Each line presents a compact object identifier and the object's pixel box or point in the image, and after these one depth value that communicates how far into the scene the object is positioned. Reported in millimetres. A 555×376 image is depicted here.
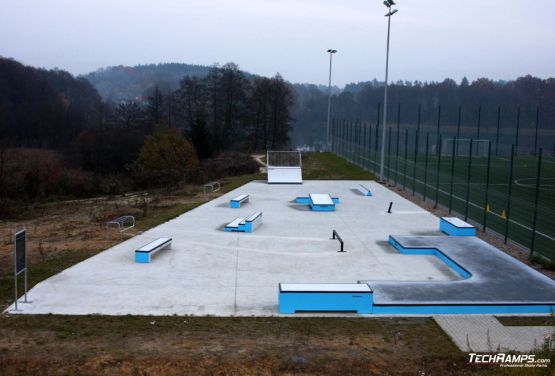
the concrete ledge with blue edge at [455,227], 18312
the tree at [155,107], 69000
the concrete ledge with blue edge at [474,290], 11094
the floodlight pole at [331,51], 51594
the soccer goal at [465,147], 68356
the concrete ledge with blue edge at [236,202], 24062
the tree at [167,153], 44969
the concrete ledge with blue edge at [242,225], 18781
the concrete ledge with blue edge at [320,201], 23609
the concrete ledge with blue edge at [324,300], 10906
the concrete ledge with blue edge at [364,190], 28859
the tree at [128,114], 67938
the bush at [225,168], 38656
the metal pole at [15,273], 10453
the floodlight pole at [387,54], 29953
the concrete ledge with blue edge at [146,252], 14516
